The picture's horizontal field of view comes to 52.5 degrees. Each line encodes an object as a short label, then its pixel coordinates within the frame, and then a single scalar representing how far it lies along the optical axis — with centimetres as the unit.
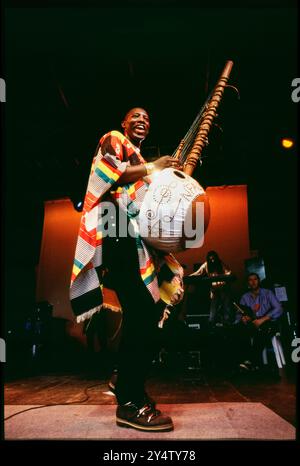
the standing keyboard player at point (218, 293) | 428
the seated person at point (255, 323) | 371
